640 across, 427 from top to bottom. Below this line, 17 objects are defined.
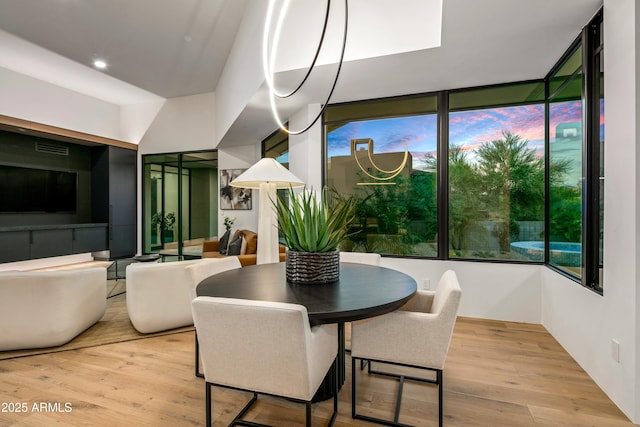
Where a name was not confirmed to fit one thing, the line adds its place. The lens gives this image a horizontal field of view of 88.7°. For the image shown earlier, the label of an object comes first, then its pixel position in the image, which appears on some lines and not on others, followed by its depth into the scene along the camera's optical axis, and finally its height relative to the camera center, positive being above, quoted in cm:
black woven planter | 194 -33
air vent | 605 +118
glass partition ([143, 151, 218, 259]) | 684 +19
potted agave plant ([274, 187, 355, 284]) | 193 -16
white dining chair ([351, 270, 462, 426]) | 164 -66
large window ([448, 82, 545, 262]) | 338 +42
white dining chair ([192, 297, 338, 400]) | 132 -57
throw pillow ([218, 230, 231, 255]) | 535 -54
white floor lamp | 288 +12
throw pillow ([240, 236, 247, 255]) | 468 -53
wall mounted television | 553 +38
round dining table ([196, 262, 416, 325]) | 146 -42
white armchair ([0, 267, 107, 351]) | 254 -77
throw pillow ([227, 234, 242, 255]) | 486 -54
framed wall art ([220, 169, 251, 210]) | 632 +33
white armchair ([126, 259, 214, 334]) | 294 -78
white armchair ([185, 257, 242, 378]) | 220 -42
